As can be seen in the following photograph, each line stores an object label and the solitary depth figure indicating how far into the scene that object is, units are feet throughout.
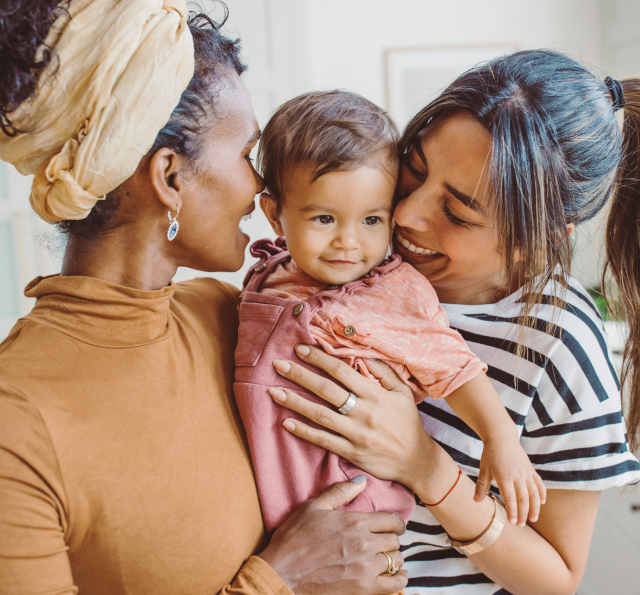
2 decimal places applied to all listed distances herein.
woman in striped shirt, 3.63
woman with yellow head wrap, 2.69
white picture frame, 11.87
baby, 3.47
